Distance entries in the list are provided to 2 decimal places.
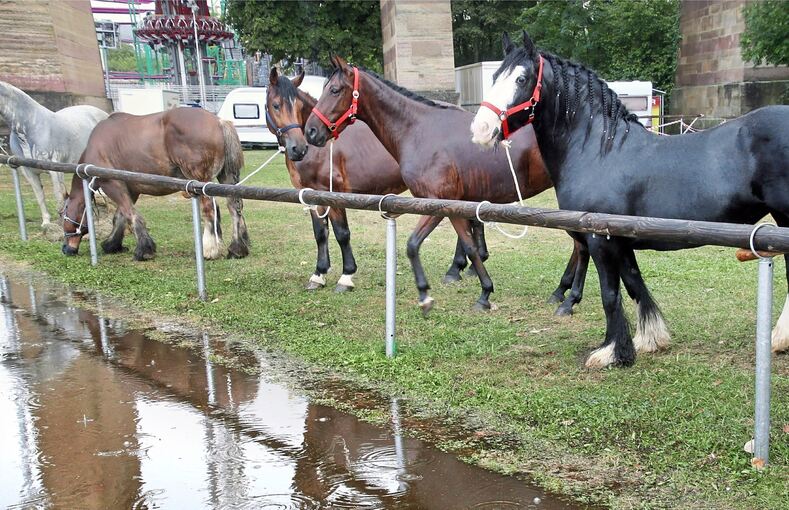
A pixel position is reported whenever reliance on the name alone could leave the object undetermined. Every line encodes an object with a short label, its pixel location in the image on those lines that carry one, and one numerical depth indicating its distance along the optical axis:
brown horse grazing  9.08
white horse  11.40
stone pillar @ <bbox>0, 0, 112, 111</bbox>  21.20
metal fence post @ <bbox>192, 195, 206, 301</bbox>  7.03
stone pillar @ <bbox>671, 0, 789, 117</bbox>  23.88
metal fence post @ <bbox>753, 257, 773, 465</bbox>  3.20
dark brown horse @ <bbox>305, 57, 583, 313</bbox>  6.45
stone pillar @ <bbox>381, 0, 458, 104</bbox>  21.98
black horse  4.18
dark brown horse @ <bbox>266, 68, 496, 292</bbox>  7.39
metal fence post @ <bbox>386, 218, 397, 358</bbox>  5.04
